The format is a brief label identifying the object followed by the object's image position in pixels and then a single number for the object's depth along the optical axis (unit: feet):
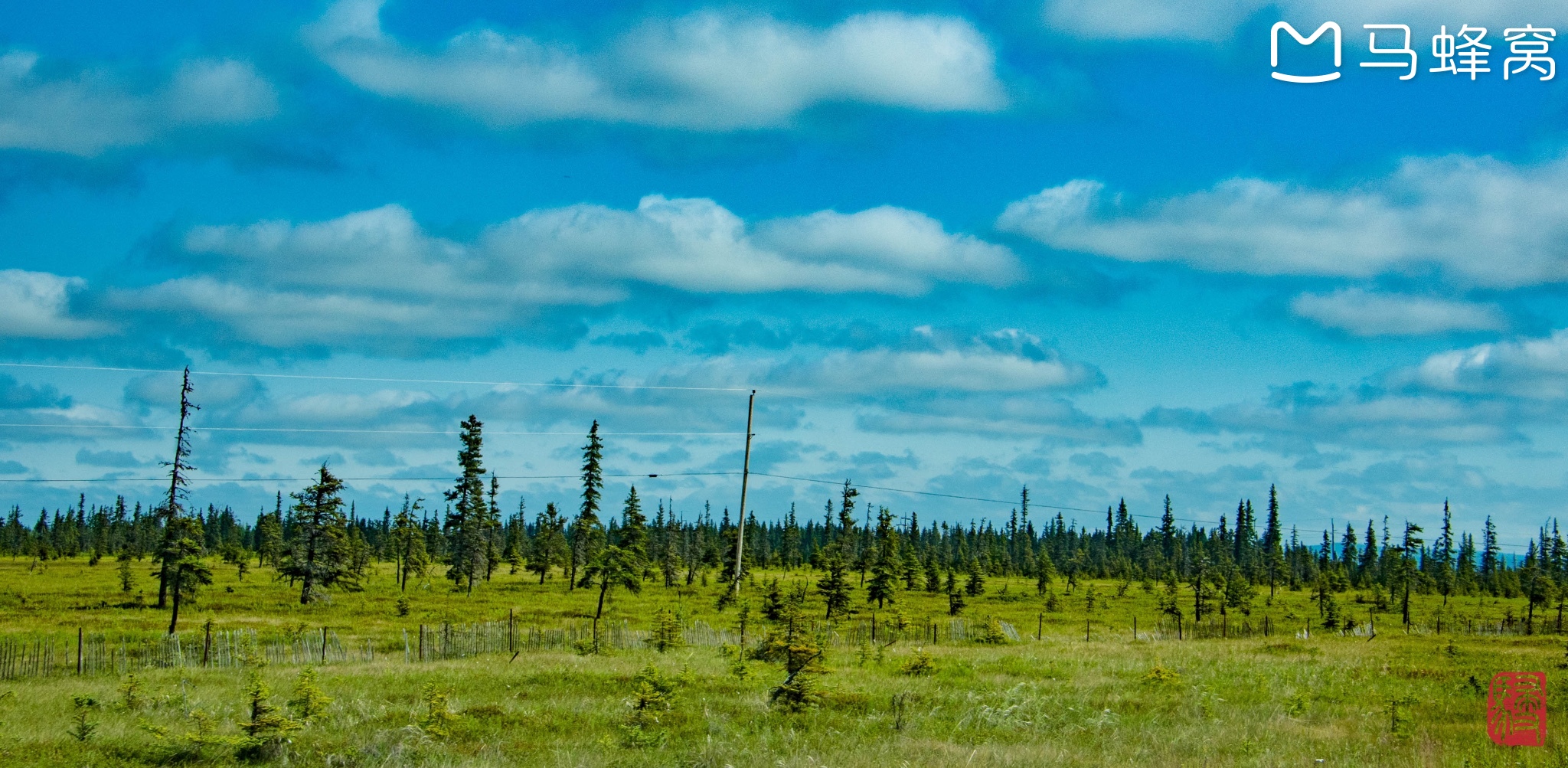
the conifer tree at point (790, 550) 528.79
